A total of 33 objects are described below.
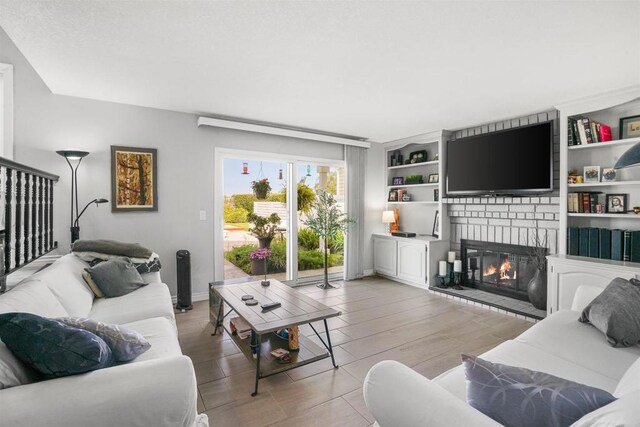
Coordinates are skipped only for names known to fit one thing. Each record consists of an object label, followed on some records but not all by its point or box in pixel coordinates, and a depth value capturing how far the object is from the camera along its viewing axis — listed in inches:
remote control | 98.2
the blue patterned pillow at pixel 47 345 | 46.6
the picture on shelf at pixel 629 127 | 125.1
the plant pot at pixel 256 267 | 195.9
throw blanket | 118.0
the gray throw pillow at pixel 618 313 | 70.2
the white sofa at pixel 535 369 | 36.1
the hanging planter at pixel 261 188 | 185.4
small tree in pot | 196.1
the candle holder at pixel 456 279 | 187.5
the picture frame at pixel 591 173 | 132.5
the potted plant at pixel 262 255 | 124.6
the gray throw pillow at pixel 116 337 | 58.2
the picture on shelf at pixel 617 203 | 128.2
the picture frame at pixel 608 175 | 128.7
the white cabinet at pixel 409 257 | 187.6
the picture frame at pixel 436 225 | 196.2
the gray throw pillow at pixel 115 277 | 106.3
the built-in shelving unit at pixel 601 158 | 124.8
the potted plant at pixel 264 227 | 188.5
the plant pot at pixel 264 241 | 190.3
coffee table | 88.4
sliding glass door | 177.3
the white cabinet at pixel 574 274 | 113.4
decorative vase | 144.3
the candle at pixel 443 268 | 185.2
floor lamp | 132.1
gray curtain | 212.4
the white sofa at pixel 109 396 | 41.9
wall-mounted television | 146.3
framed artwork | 144.5
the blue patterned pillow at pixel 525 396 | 35.5
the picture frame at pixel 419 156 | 208.6
